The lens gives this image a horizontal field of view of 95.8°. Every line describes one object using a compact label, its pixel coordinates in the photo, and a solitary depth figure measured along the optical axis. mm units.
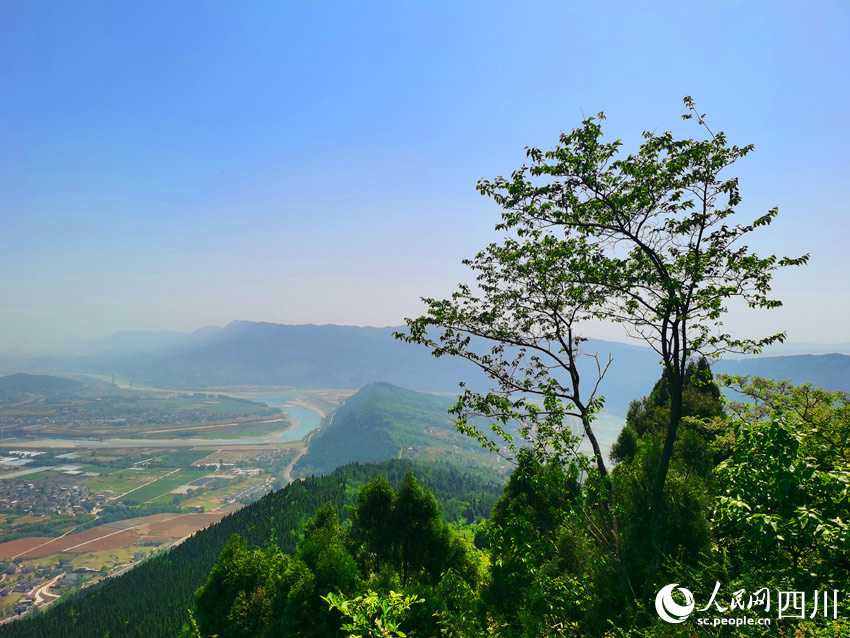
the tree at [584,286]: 7199
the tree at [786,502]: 4457
